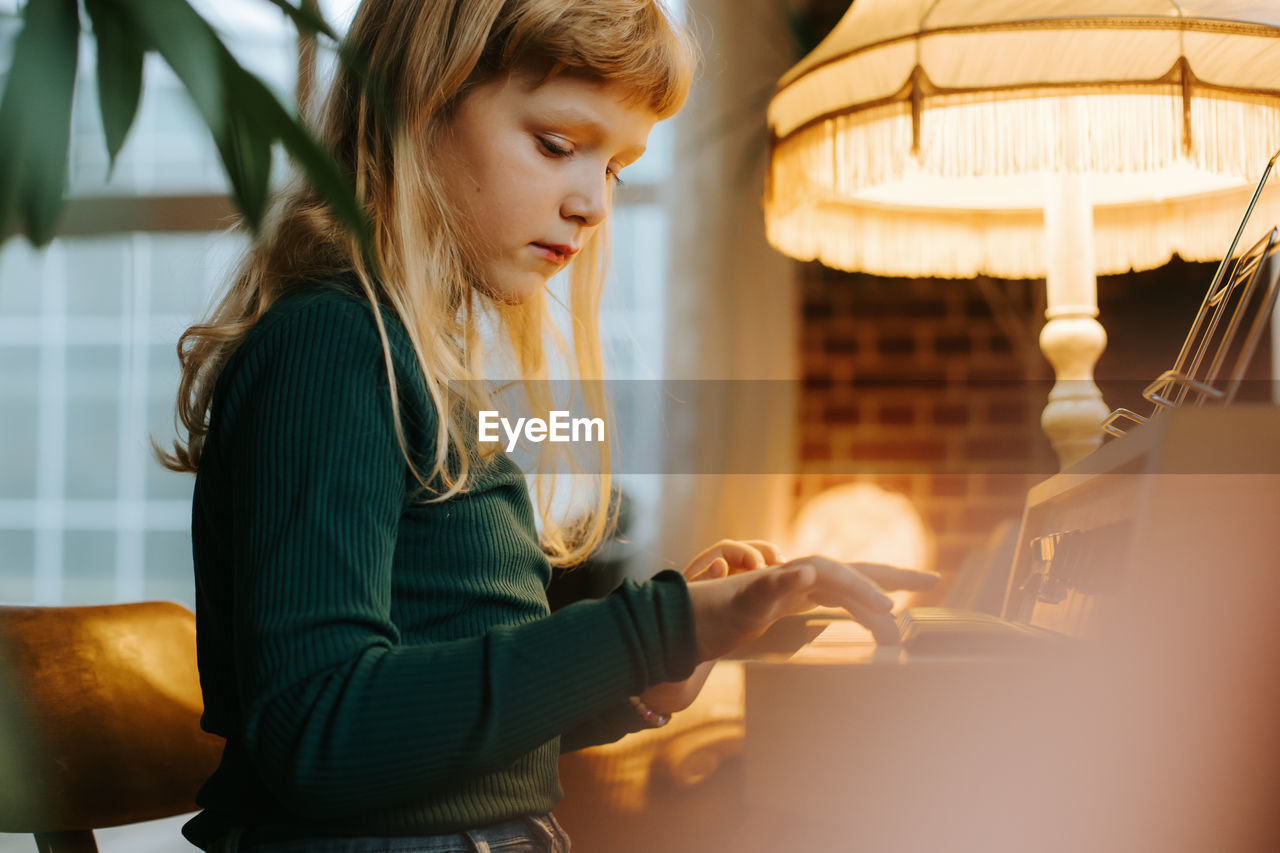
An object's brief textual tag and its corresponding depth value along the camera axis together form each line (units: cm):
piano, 60
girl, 57
